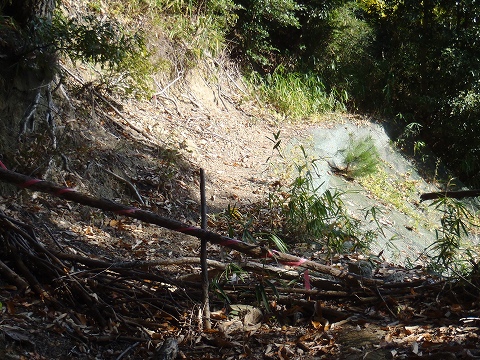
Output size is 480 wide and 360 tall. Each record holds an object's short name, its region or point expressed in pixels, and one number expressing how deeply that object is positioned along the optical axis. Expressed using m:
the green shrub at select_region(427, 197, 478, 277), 4.65
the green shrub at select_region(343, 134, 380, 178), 11.41
